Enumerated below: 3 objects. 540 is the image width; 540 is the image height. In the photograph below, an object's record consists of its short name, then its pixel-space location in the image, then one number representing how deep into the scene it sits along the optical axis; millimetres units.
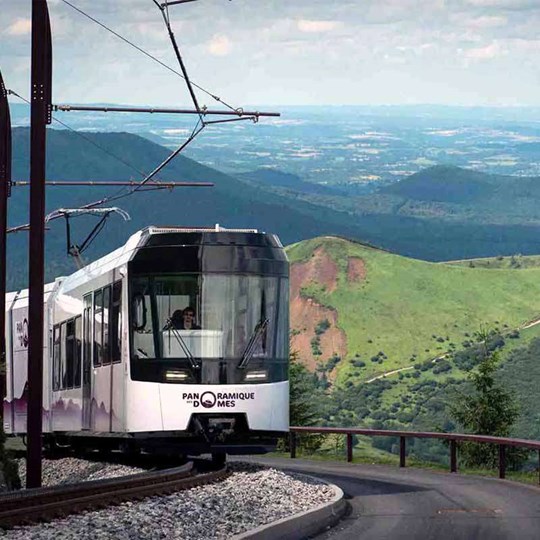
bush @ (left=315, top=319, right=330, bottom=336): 198875
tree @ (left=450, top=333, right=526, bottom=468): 49344
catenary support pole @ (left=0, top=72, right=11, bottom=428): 29875
